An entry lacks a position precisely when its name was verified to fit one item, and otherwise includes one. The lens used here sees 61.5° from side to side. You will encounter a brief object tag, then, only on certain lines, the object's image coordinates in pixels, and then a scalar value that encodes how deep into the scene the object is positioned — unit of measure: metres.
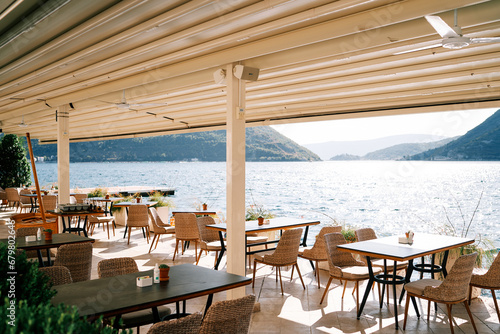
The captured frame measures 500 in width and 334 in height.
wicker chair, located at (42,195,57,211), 12.88
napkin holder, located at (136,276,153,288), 3.49
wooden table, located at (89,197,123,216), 12.20
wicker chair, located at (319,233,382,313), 5.50
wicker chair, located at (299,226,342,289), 6.71
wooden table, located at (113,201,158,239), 11.03
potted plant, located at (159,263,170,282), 3.63
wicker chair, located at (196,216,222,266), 7.41
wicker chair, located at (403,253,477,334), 4.59
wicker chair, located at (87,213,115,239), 10.59
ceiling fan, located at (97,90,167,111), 7.34
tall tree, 18.08
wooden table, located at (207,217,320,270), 6.90
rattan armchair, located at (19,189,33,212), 15.16
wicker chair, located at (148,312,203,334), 2.43
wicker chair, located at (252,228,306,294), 6.26
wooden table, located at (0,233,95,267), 5.14
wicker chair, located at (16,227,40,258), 5.97
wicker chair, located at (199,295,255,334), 2.83
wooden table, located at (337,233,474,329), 5.00
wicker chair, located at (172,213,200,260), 8.27
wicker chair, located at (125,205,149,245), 10.14
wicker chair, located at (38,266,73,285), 3.70
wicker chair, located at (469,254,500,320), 5.20
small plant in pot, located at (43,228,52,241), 5.53
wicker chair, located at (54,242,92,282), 4.80
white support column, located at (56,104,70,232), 9.44
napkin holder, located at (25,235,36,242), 5.42
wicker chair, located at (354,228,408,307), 5.94
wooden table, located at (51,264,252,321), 2.97
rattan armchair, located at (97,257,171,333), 3.73
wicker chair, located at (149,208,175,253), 9.08
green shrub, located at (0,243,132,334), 1.53
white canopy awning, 3.81
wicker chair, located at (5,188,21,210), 15.66
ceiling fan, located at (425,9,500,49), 3.31
